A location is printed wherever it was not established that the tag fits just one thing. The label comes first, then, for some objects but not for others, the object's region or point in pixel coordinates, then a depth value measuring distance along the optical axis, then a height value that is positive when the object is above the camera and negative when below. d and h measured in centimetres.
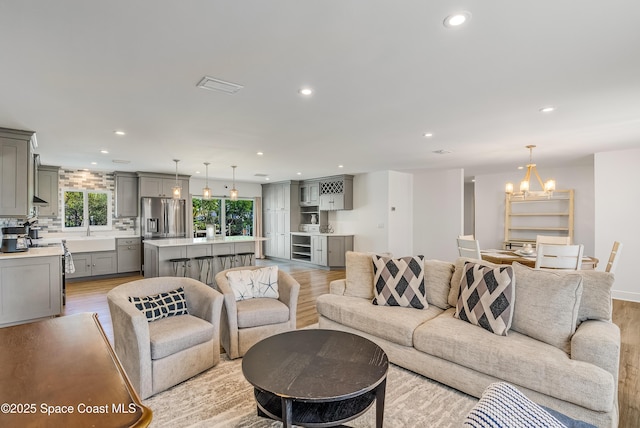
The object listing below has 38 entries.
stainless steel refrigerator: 746 -3
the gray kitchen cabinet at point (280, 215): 938 +5
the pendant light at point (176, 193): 581 +43
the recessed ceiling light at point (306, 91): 269 +107
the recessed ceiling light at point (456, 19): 169 +107
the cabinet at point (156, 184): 752 +79
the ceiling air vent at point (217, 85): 250 +107
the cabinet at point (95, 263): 668 -100
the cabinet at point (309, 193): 901 +67
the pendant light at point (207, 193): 612 +46
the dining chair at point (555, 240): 530 -41
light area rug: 214 -136
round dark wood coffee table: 166 -90
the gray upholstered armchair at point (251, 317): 300 -98
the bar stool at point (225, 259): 629 -83
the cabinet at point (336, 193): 829 +63
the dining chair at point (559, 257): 380 -49
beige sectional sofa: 195 -92
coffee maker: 420 -29
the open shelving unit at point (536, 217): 700 -2
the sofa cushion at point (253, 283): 336 -71
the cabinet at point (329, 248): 815 -82
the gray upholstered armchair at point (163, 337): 235 -94
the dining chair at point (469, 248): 454 -46
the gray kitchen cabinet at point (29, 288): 390 -90
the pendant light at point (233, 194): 630 +44
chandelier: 467 +44
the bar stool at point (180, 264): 573 -85
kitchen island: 565 -65
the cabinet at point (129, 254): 721 -84
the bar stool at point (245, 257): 655 -82
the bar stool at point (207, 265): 600 -93
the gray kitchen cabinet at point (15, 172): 392 +57
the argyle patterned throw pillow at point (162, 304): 276 -78
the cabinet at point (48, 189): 666 +58
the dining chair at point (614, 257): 382 -50
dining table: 430 -59
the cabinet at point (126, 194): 744 +54
